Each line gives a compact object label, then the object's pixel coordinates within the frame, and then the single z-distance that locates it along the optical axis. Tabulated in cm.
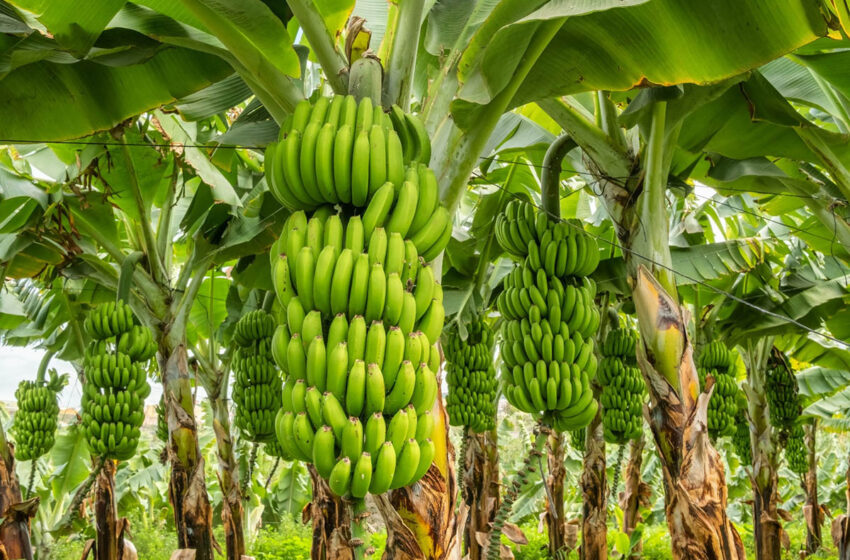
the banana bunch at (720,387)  562
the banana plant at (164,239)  363
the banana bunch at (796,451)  793
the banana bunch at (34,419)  621
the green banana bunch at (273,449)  545
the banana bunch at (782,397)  700
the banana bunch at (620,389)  484
